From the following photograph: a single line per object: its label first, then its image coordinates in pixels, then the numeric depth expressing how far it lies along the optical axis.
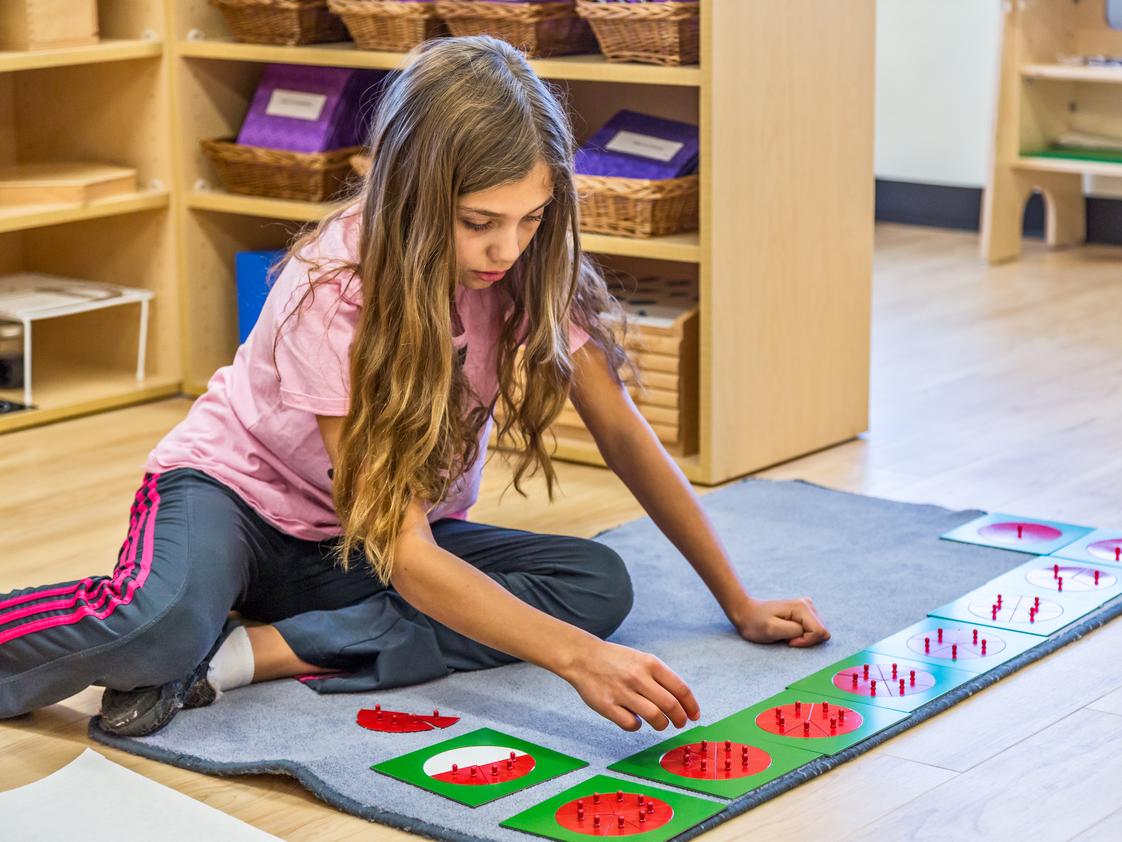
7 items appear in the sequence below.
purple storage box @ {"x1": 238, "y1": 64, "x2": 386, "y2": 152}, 2.76
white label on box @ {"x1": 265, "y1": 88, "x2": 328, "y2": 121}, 2.77
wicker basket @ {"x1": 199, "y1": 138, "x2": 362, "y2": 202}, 2.73
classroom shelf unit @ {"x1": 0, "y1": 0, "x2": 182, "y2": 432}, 2.80
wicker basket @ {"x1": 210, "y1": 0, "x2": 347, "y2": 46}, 2.70
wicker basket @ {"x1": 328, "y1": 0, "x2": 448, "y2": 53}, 2.56
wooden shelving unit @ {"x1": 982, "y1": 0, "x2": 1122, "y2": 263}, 3.93
